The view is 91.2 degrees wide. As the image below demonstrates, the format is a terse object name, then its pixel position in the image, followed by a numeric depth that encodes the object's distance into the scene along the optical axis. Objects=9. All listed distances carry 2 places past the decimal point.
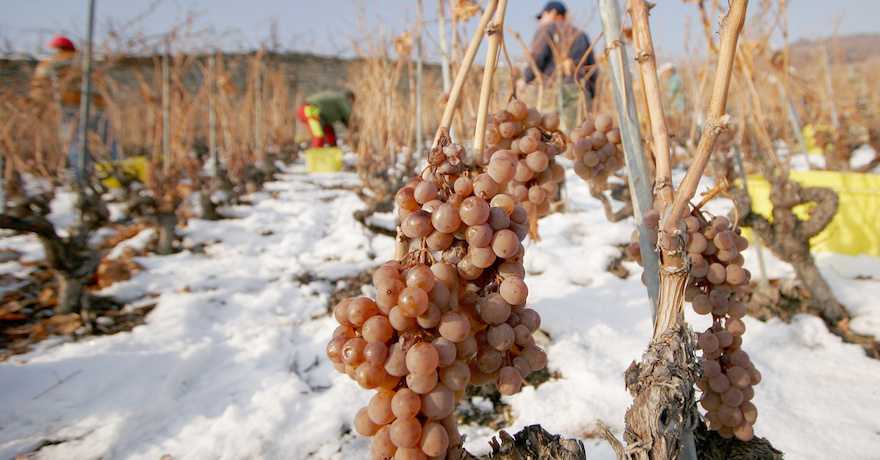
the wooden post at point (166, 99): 3.89
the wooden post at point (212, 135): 4.52
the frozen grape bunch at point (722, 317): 0.73
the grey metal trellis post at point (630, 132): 0.71
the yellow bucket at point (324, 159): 5.96
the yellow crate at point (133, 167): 4.47
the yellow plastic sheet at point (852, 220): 2.31
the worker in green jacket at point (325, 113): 6.84
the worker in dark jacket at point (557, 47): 3.41
